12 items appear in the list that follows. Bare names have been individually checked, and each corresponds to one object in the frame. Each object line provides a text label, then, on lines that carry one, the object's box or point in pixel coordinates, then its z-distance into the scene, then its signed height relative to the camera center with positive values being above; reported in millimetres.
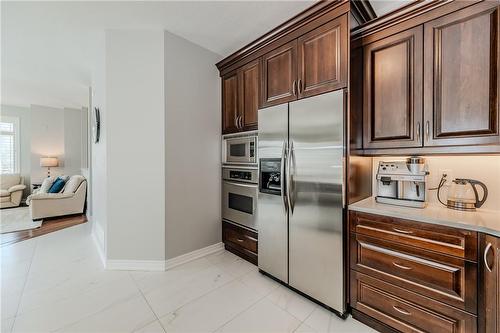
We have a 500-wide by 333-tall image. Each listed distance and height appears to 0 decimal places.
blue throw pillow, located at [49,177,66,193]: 4855 -453
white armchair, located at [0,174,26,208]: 5363 -599
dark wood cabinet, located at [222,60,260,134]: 2477 +801
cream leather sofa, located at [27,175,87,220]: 4305 -723
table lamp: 5879 +96
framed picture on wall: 2818 +538
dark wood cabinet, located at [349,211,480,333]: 1278 -716
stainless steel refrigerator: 1711 -259
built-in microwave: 2502 +199
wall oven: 2512 -356
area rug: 3868 -1067
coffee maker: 1645 -139
